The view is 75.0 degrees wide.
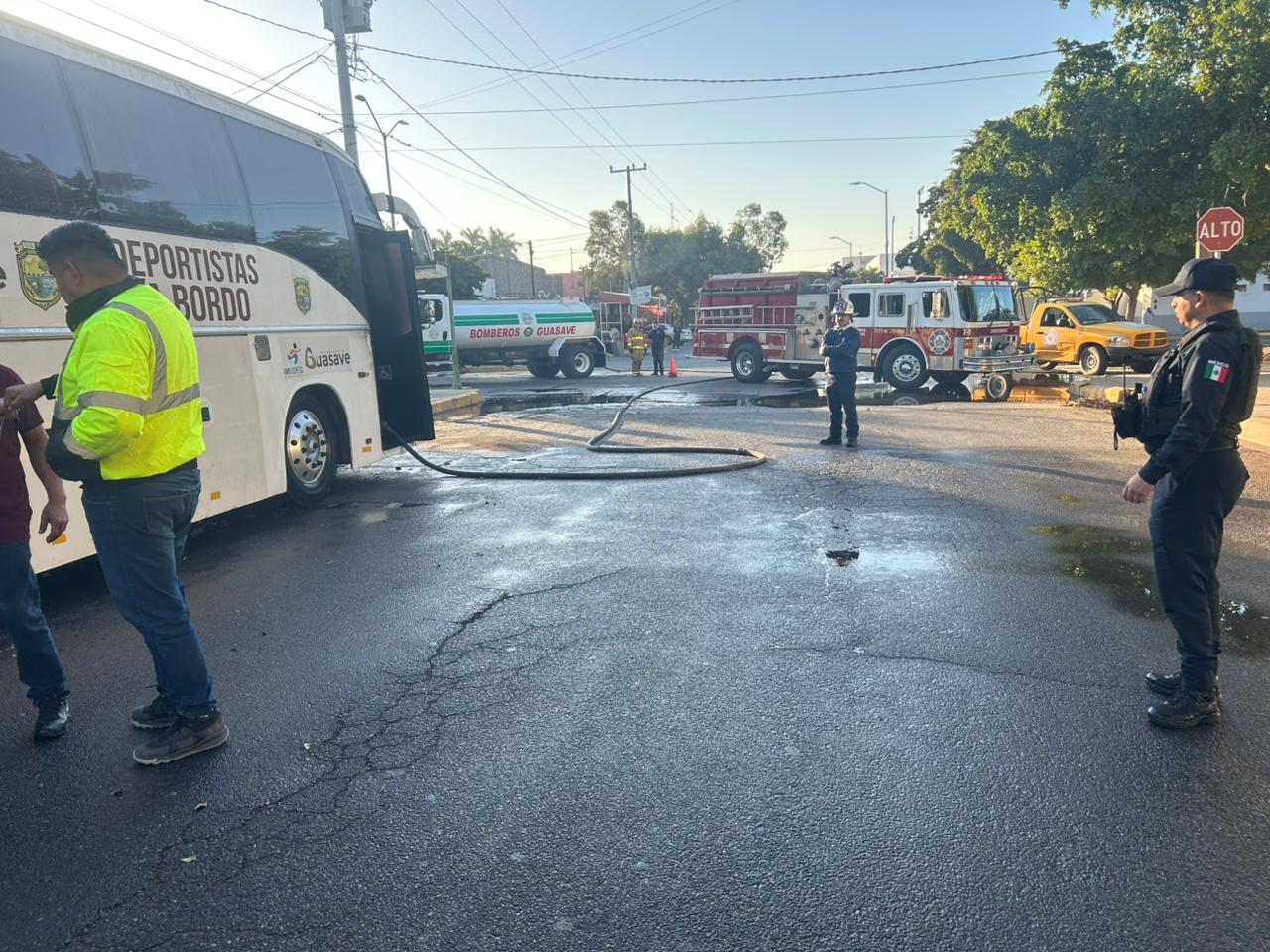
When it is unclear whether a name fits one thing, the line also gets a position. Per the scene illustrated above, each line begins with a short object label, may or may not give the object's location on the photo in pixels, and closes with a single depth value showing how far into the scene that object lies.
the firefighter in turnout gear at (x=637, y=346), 27.08
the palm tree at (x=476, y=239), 89.69
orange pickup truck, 20.75
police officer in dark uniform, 3.40
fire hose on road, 9.16
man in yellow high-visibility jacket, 3.05
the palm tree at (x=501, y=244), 94.31
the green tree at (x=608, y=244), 78.06
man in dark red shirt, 3.50
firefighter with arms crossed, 10.34
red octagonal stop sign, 10.48
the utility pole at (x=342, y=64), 16.62
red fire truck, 18.25
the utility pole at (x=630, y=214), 55.44
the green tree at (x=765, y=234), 84.38
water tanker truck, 27.23
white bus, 5.10
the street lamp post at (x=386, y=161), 9.85
